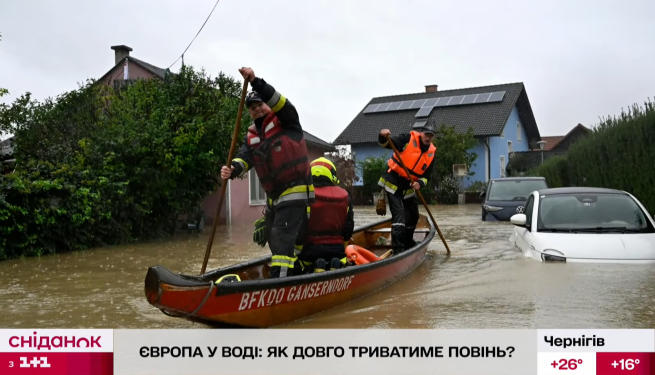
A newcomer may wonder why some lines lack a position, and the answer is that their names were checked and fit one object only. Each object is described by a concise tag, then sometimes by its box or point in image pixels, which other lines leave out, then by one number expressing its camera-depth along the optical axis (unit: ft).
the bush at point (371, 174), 105.81
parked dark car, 51.72
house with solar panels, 114.11
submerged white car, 23.66
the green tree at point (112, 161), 36.50
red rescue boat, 14.40
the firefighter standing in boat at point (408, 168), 30.45
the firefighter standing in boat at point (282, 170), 19.21
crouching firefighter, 21.65
